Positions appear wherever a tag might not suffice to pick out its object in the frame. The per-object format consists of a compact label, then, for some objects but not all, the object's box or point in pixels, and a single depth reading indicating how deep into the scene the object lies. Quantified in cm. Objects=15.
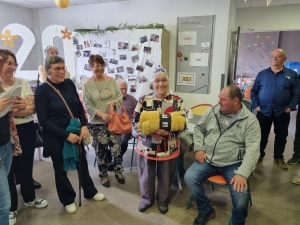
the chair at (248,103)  300
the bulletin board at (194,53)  369
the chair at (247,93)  434
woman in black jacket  180
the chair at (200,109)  289
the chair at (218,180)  182
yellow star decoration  399
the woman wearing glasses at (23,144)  173
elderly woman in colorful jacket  195
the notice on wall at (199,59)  378
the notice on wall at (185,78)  394
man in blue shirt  267
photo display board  369
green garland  363
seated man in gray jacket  178
